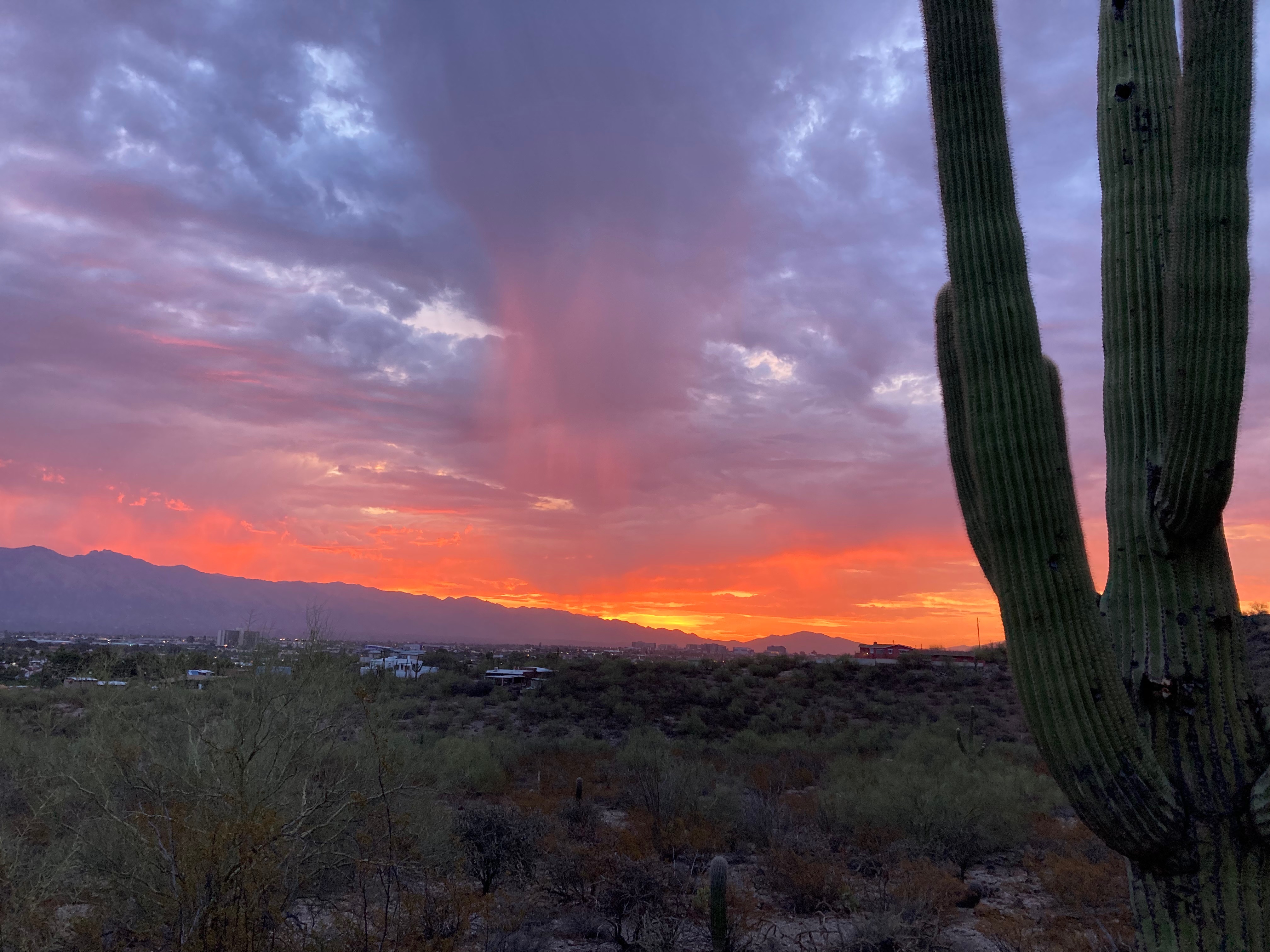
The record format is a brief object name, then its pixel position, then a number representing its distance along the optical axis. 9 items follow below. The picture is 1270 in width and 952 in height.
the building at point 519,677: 31.03
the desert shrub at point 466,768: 15.17
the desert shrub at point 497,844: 10.48
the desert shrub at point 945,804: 12.06
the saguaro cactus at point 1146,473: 3.39
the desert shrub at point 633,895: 8.99
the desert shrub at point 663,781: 12.80
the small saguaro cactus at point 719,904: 8.05
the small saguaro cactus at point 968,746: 19.56
